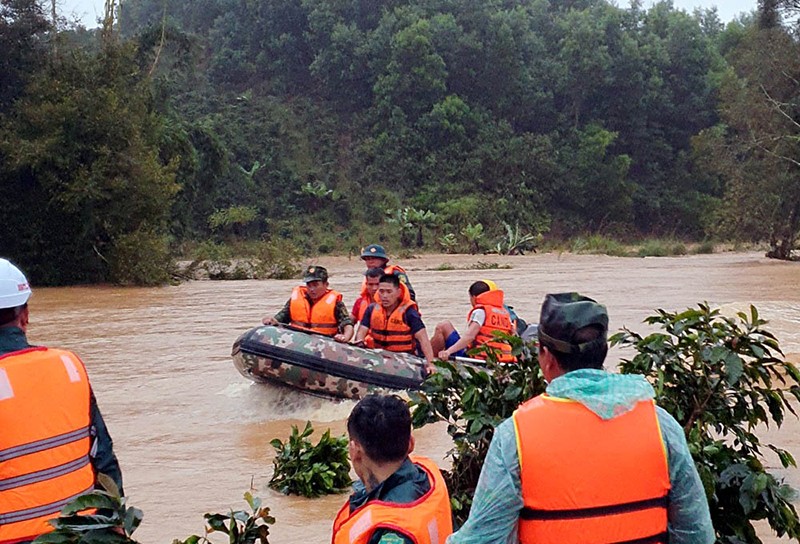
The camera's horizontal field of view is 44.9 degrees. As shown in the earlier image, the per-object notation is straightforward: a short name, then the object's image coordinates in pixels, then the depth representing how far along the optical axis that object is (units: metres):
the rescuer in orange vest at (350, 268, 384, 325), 8.45
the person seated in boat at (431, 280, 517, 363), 7.67
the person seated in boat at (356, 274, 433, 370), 8.09
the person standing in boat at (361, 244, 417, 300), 8.48
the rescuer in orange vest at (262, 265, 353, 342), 8.39
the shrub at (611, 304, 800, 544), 3.13
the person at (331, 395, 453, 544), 2.12
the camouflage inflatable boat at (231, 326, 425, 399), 7.93
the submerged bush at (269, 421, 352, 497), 5.88
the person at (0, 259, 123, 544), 2.46
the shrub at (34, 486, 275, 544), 2.22
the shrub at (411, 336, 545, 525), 3.63
